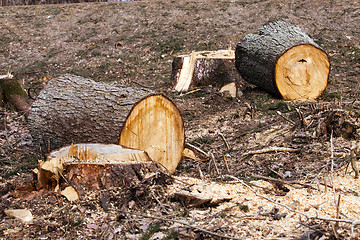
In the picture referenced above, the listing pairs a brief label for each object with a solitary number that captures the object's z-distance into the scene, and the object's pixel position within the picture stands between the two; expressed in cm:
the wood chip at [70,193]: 571
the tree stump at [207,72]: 1574
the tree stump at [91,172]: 589
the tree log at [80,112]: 727
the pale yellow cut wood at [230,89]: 1405
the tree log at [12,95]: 1351
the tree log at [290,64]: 1281
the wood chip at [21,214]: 525
